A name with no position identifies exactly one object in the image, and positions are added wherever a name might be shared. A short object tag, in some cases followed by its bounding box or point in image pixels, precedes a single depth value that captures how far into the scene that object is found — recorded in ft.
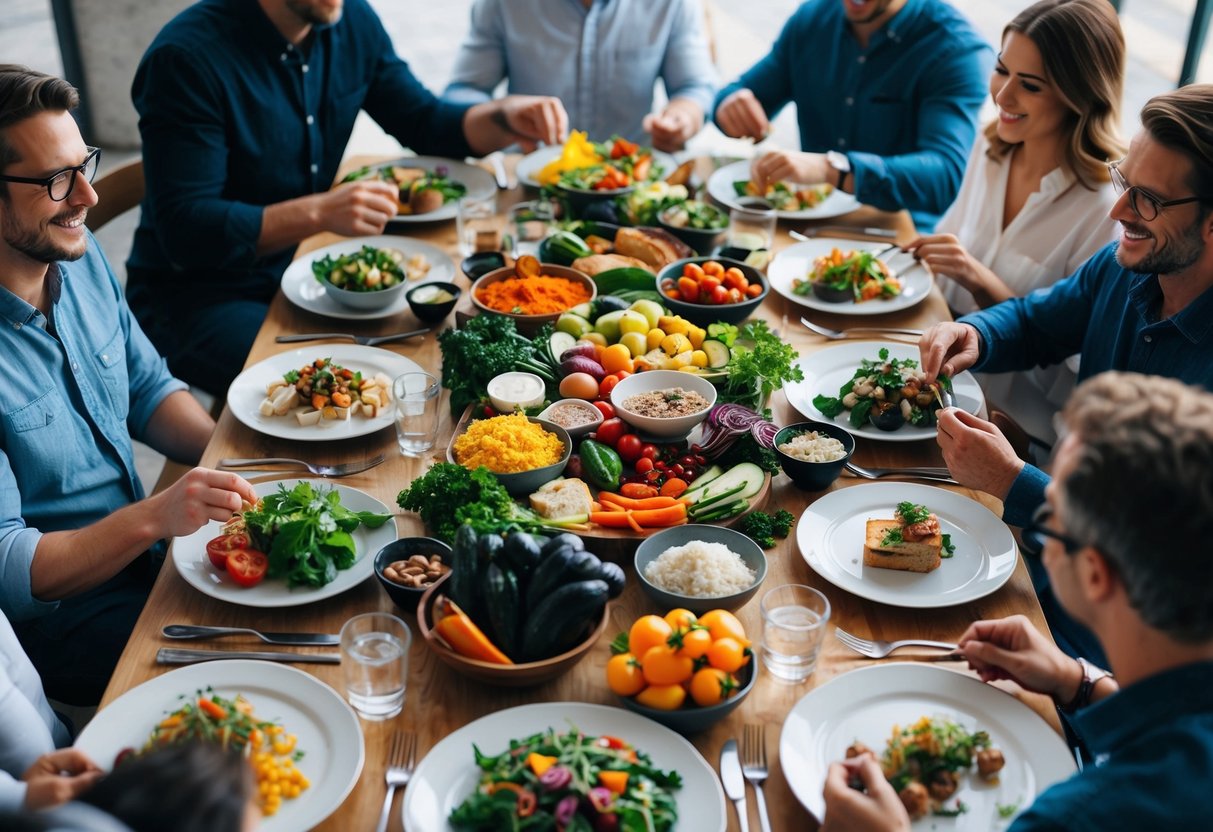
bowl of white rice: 6.37
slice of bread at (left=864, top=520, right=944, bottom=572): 6.93
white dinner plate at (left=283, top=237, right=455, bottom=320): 10.16
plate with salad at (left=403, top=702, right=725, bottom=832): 4.95
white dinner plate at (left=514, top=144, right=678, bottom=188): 12.89
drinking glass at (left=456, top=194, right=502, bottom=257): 11.26
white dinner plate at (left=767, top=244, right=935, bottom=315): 10.39
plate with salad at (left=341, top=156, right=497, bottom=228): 12.03
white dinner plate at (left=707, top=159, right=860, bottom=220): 12.25
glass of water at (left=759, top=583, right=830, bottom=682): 6.01
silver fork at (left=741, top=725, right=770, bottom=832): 5.42
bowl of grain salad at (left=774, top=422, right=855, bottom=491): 7.59
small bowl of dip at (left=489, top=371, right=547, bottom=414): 8.34
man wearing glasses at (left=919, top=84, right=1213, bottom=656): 7.53
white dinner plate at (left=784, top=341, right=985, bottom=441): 8.47
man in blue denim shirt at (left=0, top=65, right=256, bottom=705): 7.01
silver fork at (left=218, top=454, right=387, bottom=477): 7.93
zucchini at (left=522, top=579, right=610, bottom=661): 5.86
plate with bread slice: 6.82
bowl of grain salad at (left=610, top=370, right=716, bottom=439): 7.95
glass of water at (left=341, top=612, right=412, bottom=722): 5.69
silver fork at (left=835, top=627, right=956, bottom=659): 6.34
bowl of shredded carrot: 9.46
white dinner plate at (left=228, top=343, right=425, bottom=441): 8.27
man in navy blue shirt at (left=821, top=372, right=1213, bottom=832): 4.42
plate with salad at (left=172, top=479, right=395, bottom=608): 6.62
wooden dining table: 5.70
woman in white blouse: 10.09
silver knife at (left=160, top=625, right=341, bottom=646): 6.31
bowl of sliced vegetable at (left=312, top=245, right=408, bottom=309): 9.96
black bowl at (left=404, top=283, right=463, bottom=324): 9.79
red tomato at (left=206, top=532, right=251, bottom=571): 6.76
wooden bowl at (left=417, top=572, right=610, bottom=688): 5.77
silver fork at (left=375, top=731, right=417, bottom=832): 5.35
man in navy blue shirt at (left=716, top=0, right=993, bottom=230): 12.28
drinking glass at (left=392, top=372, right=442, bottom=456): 7.93
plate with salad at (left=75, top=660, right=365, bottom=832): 5.25
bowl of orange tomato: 5.62
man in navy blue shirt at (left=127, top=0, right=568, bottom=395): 11.25
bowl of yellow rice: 7.42
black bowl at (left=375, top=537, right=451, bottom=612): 6.41
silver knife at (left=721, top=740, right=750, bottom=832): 5.29
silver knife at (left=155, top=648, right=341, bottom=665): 6.13
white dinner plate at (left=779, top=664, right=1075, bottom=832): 5.36
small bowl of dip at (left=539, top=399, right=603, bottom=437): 8.02
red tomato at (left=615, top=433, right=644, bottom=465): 7.87
